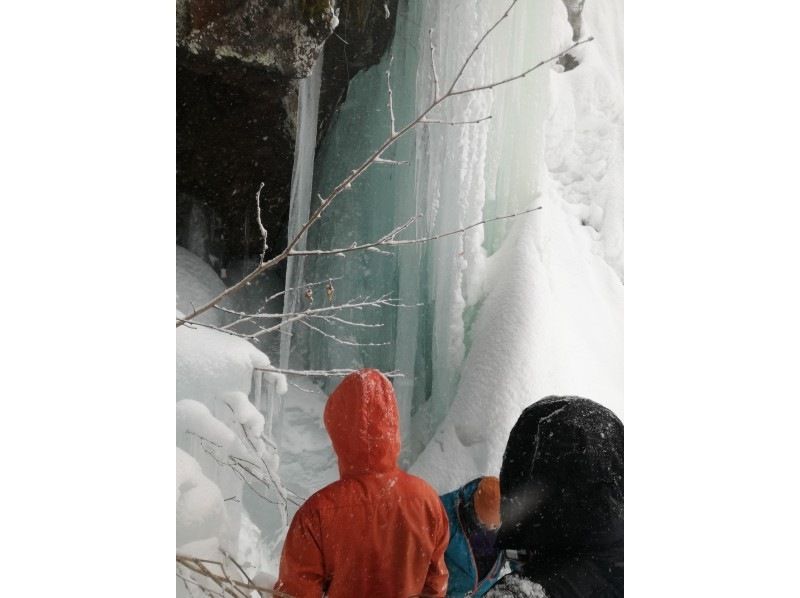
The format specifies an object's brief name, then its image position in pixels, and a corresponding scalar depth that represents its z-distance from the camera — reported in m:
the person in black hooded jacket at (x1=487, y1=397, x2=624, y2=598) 1.91
